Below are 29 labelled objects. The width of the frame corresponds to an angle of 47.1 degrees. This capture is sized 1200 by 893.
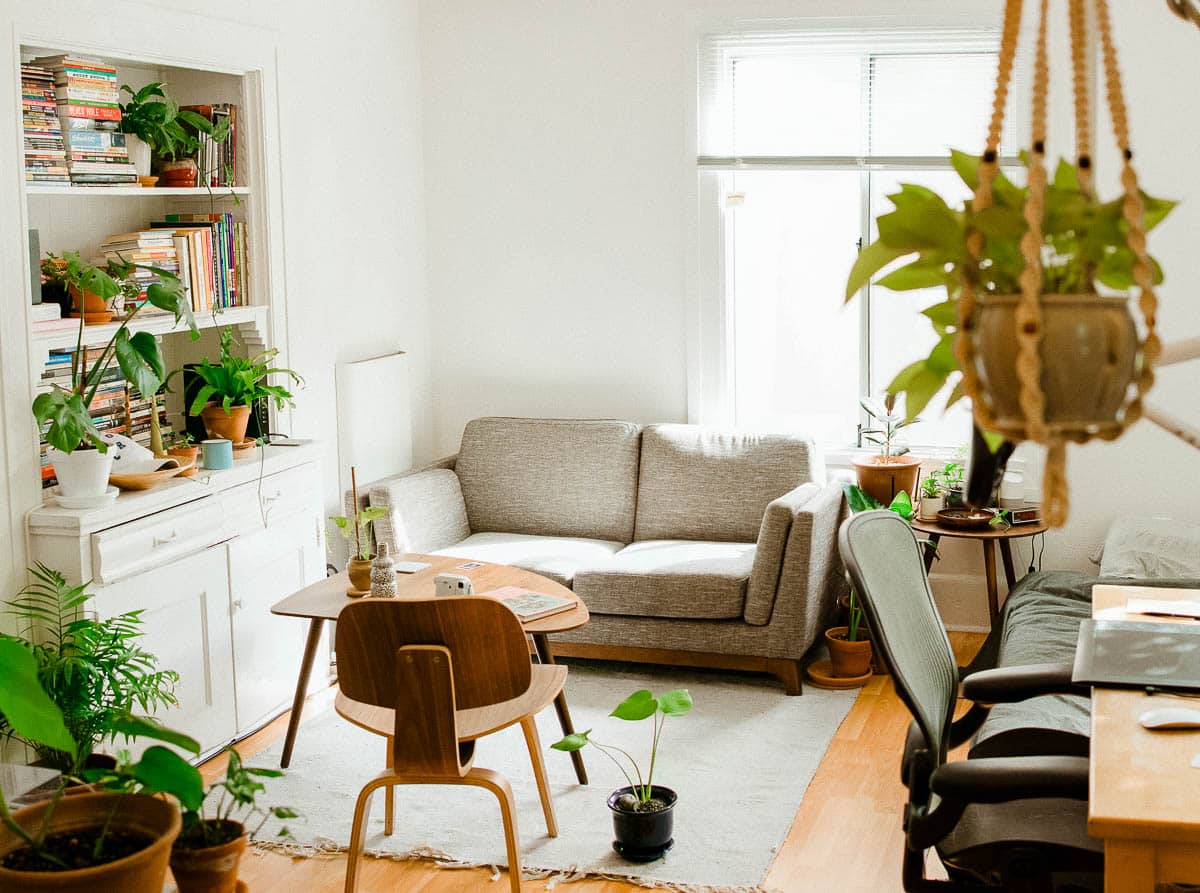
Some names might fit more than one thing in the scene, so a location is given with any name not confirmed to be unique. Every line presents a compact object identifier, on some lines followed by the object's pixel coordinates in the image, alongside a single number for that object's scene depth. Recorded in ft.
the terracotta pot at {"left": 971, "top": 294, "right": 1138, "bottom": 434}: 2.85
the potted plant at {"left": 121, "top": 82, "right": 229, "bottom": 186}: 13.71
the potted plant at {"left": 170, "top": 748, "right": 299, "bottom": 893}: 4.69
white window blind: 17.26
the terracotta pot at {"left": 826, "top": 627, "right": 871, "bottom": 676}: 15.78
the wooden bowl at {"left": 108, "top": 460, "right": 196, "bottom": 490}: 12.77
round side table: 16.02
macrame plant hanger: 2.79
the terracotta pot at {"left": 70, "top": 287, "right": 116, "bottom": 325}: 12.87
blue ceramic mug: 13.93
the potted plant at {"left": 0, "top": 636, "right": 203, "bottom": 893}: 4.22
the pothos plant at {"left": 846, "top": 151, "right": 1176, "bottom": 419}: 2.93
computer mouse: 7.43
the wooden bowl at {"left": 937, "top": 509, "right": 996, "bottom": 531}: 16.19
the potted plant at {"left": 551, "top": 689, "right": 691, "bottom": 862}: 10.99
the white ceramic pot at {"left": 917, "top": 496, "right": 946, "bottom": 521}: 16.67
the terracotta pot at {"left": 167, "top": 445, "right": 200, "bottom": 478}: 13.60
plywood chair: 9.82
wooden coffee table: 12.21
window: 17.47
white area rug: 11.59
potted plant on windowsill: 16.63
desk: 6.37
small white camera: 12.27
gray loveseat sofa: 15.48
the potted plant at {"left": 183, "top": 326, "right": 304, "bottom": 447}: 14.24
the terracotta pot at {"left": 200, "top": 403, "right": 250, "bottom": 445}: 14.44
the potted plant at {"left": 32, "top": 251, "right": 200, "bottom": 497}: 11.66
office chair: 7.56
